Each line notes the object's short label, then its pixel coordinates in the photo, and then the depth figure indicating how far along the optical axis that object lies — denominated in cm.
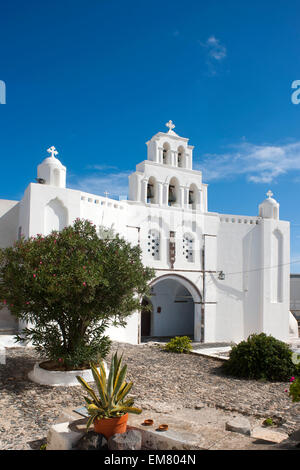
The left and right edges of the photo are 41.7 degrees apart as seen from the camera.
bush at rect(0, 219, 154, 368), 820
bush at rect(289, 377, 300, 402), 508
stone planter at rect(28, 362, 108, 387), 874
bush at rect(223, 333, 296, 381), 1063
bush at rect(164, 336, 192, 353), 1380
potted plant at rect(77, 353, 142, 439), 499
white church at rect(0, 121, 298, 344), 1808
